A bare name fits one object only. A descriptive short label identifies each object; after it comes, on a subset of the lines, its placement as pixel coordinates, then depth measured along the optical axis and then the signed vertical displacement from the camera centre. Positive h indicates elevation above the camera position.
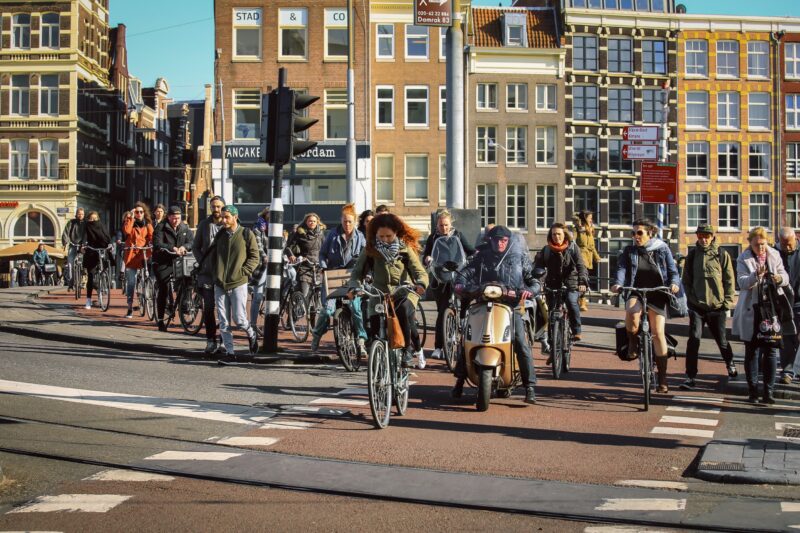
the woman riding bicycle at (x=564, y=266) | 13.75 +0.18
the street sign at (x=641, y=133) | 22.30 +3.01
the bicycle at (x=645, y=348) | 10.55 -0.67
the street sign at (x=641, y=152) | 22.48 +2.64
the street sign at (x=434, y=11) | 17.55 +4.33
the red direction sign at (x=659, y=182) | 23.09 +2.06
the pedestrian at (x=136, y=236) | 17.66 +0.76
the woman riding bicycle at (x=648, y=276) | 11.24 +0.04
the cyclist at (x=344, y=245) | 14.23 +0.48
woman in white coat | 11.16 -0.30
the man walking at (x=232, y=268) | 12.91 +0.17
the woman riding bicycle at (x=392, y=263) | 9.88 +0.17
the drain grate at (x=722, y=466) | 7.27 -1.25
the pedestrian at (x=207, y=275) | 13.14 +0.09
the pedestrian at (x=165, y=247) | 16.36 +0.53
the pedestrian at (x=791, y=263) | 12.97 +0.19
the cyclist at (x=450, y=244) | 13.12 +0.39
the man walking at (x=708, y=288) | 12.78 -0.10
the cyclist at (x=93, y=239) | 18.58 +0.75
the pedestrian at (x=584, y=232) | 19.36 +0.86
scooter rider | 10.52 +0.08
